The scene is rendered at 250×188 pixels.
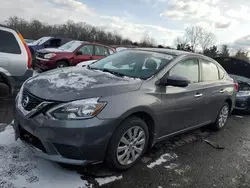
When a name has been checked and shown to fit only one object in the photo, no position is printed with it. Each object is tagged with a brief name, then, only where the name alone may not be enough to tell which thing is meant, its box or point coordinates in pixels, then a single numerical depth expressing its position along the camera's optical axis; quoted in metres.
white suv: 3.55
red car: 7.16
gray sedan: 2.02
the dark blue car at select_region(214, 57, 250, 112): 5.70
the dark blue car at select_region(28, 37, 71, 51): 11.31
